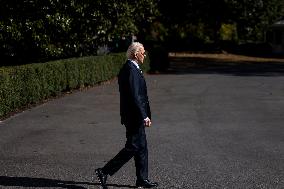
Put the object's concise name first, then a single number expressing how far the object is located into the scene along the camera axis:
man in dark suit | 6.94
